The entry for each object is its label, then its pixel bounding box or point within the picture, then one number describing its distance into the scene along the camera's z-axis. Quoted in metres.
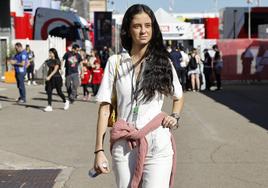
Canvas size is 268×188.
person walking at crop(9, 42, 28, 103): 16.69
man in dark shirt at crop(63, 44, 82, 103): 16.92
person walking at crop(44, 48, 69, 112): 15.12
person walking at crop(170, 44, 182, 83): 21.28
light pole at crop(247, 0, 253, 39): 35.51
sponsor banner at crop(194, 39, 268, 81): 25.38
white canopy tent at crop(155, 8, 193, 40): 27.41
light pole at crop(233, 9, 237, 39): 37.19
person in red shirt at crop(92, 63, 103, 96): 17.62
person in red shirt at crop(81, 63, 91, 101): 18.00
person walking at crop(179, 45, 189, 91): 21.75
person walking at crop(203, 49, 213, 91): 22.09
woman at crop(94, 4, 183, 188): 3.61
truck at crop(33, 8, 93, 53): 31.59
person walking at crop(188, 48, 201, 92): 21.81
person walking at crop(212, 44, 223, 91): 22.03
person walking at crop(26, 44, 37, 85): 25.33
